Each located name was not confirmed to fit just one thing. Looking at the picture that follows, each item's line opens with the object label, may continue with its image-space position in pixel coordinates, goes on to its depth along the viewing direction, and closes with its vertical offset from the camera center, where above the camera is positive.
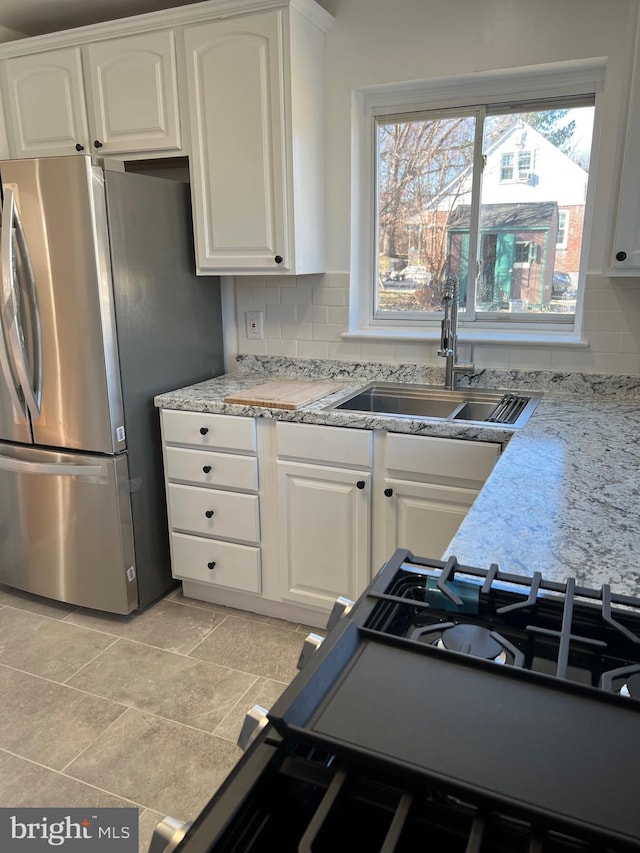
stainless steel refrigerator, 2.36 -0.38
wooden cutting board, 2.44 -0.50
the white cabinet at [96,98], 2.58 +0.68
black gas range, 0.55 -0.45
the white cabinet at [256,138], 2.39 +0.48
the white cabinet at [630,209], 2.00 +0.17
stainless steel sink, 2.47 -0.55
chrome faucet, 2.53 -0.28
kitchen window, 2.51 +0.24
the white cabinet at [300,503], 2.27 -0.89
